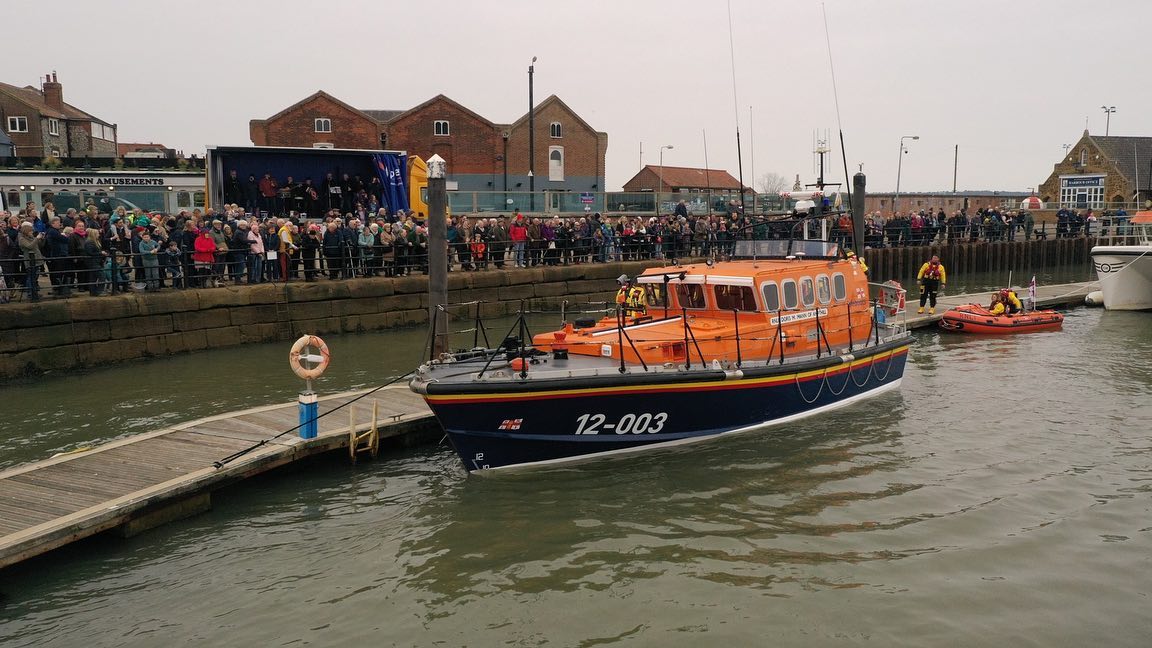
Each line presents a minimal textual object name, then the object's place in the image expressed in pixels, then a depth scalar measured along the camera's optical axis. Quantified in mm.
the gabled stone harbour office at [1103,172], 61906
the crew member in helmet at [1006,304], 22469
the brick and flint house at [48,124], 49719
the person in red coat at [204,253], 18641
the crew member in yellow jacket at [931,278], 22656
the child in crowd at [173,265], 18047
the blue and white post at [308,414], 10828
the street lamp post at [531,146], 32562
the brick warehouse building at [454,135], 43562
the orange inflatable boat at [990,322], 21656
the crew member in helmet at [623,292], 12570
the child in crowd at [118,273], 17078
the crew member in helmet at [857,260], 14884
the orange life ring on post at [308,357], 10761
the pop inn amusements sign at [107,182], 27422
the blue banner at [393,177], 26578
